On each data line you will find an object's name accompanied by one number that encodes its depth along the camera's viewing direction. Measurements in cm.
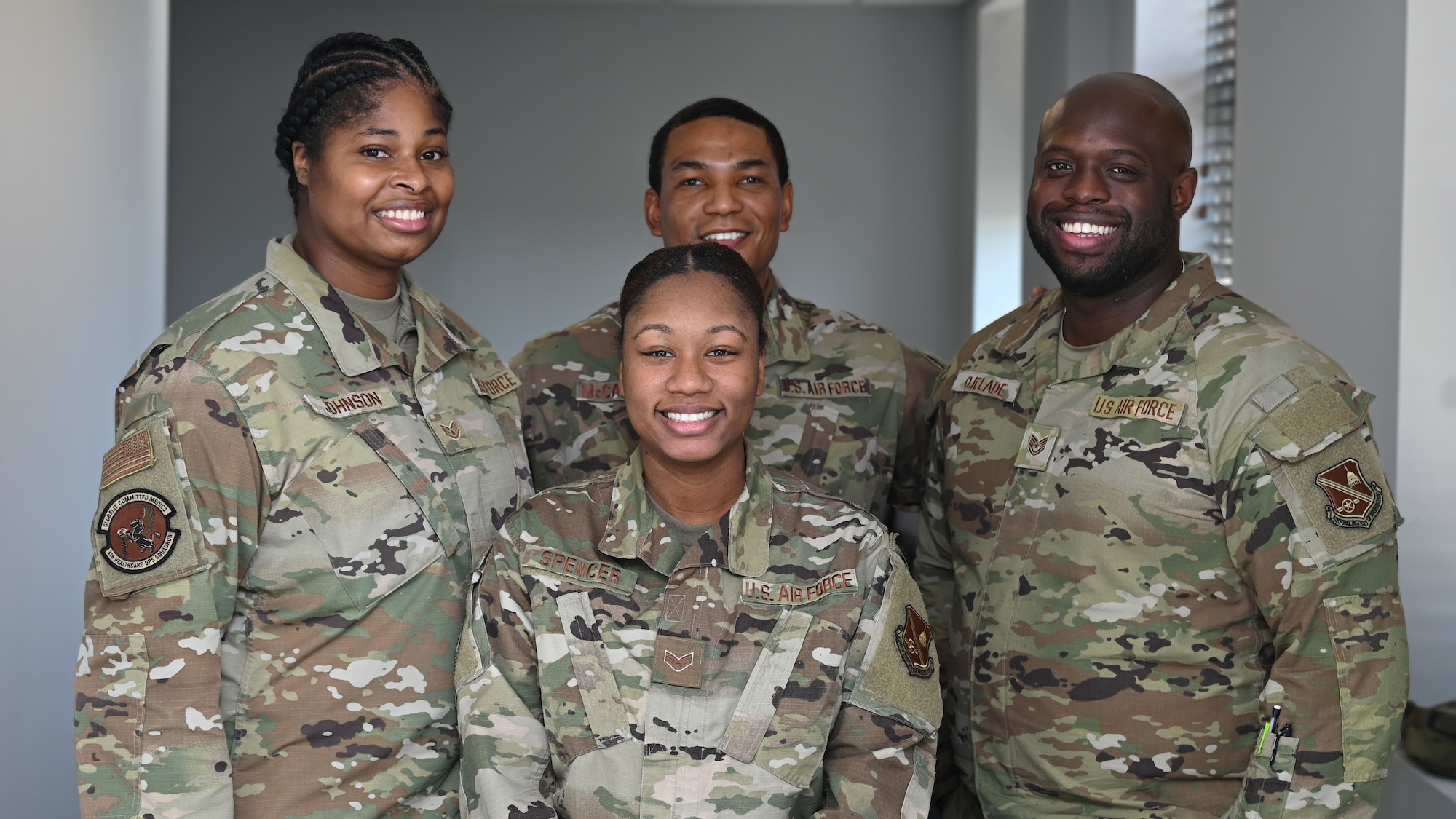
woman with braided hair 147
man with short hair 225
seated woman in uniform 154
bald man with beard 163
